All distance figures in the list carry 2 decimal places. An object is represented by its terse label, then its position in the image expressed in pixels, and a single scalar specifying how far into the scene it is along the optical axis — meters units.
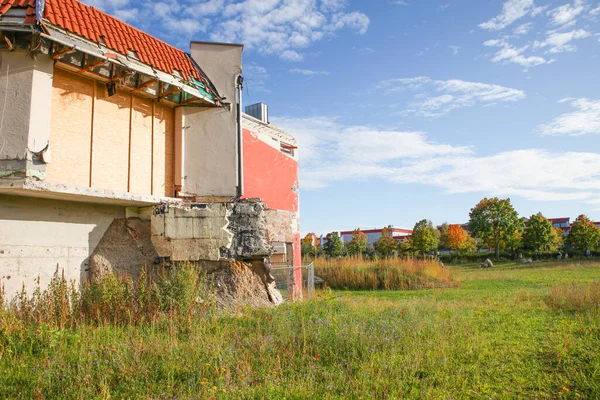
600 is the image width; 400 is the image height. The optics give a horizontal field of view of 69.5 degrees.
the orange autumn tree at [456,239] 49.34
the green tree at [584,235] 41.59
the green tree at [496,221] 45.75
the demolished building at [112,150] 6.85
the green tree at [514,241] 45.06
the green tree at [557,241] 45.20
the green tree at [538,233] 43.28
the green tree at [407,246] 49.31
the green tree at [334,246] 51.47
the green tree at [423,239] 45.81
